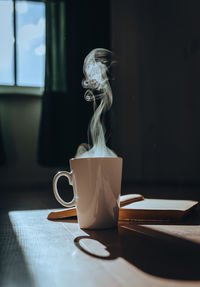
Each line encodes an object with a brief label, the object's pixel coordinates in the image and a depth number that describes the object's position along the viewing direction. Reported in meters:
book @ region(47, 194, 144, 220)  0.66
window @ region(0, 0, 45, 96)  2.44
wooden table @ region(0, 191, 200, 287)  0.30
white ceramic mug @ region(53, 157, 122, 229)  0.55
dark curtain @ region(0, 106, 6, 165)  2.30
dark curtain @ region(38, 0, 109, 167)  2.39
